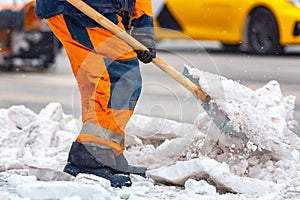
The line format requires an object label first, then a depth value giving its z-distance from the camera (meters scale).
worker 7.19
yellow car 21.04
